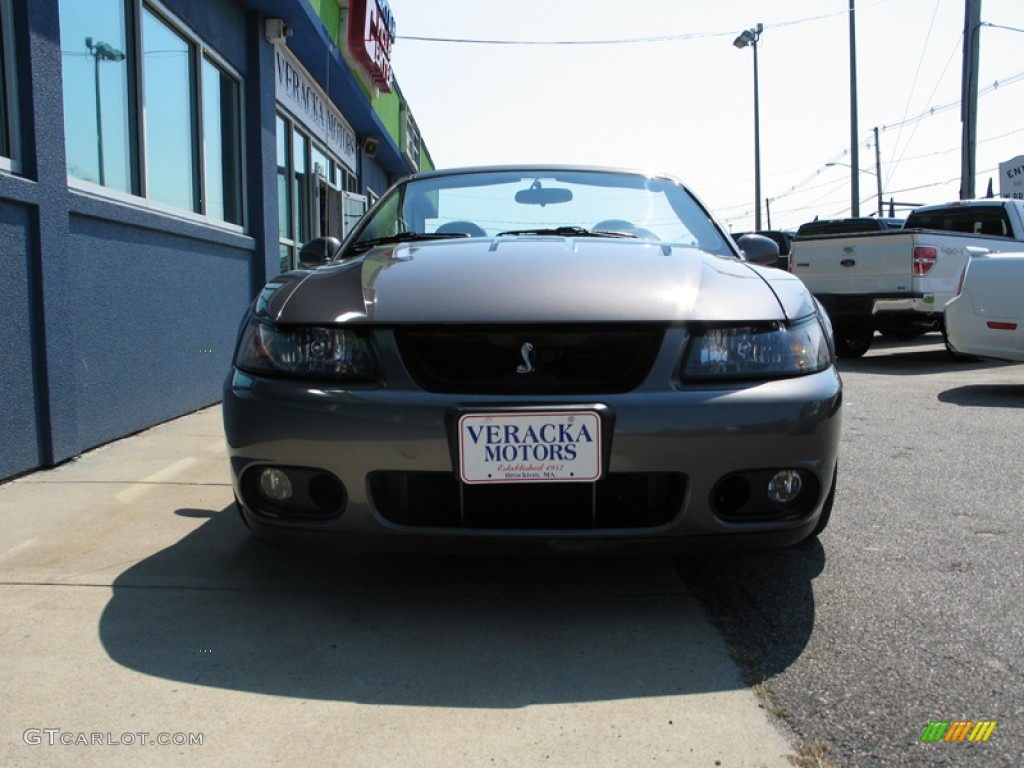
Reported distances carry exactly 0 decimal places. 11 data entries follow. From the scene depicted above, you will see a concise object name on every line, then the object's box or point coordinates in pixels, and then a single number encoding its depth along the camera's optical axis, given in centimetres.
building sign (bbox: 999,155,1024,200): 1892
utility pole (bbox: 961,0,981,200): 1584
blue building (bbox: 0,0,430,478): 401
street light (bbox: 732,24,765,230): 2966
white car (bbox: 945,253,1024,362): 711
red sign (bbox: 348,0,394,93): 1075
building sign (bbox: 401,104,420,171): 1833
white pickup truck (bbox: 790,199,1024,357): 953
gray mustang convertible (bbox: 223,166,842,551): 215
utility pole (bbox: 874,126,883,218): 4934
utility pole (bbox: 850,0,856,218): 2170
